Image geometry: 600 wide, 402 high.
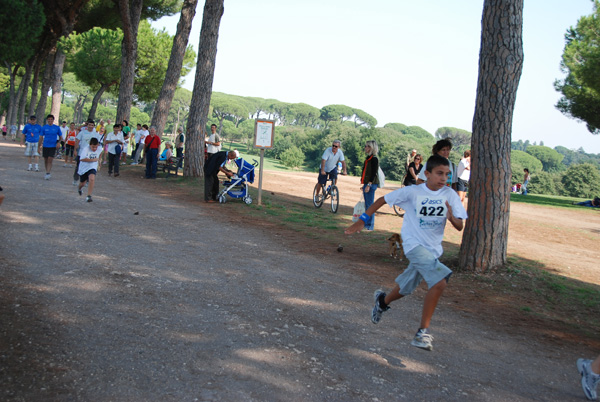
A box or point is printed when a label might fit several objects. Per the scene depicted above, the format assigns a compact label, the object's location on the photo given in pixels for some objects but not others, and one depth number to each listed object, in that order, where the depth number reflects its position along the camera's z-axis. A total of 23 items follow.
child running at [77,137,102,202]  12.18
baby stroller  14.15
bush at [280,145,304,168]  62.88
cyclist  14.59
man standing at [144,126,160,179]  19.06
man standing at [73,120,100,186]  16.23
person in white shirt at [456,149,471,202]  15.48
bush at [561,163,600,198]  71.64
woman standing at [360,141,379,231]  12.06
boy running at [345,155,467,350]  4.78
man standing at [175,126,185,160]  23.94
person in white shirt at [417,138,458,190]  8.10
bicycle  14.96
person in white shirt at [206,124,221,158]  18.89
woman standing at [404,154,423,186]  14.08
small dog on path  9.25
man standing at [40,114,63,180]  15.80
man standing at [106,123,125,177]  18.23
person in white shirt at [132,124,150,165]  25.62
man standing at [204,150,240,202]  13.43
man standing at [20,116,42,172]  17.62
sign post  14.32
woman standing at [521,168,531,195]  38.35
